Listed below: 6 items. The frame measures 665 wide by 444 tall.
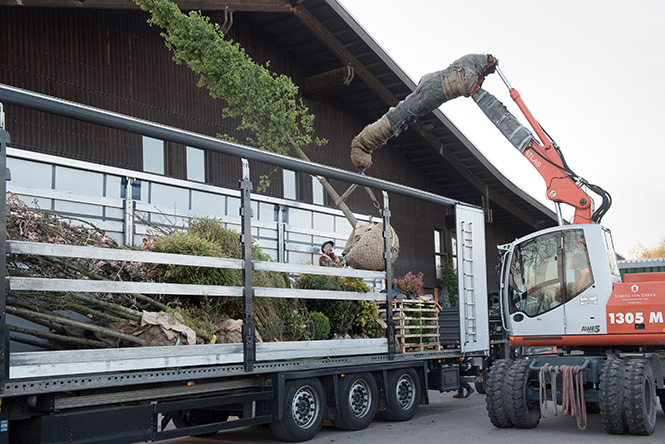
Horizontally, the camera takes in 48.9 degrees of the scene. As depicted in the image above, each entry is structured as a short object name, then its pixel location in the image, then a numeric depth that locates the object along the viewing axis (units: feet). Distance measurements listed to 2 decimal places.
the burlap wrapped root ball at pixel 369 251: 34.83
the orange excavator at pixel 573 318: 31.50
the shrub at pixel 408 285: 37.93
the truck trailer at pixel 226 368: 20.12
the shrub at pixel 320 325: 31.60
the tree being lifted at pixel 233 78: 49.90
